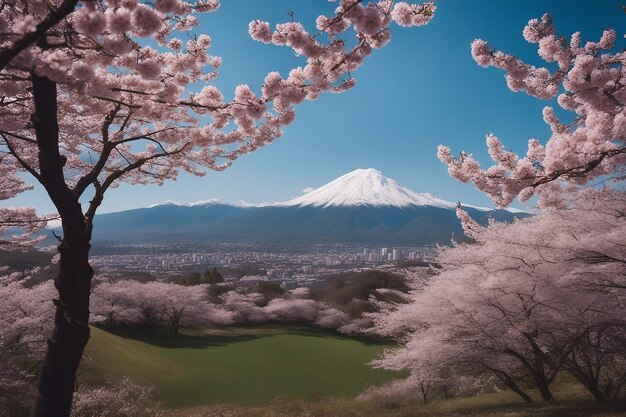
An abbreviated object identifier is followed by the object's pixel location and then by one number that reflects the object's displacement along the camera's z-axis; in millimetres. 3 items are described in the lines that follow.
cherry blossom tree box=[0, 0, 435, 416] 3559
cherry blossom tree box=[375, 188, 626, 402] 7359
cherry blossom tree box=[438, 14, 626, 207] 5125
